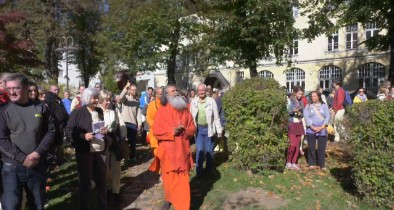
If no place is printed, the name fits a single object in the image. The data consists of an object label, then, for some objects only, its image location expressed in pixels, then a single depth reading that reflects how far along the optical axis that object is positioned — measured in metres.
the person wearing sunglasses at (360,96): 12.74
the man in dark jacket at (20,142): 4.32
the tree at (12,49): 11.91
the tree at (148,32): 27.81
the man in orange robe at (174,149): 5.95
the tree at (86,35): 37.31
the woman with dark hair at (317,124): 8.53
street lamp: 34.20
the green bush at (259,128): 7.99
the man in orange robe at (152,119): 6.50
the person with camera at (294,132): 8.66
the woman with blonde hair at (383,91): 12.33
